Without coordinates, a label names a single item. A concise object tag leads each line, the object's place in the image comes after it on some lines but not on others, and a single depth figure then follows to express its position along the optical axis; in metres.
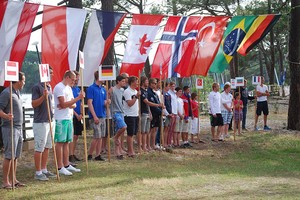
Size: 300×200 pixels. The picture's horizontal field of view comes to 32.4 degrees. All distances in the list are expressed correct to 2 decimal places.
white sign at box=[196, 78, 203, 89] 14.92
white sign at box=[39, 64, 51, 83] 8.00
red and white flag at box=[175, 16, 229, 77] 13.59
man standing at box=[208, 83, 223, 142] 15.06
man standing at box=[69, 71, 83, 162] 10.48
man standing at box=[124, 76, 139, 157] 11.14
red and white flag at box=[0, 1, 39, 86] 9.62
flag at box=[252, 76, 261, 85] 18.32
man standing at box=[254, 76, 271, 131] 17.92
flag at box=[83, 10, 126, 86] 11.28
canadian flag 12.19
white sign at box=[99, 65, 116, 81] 9.98
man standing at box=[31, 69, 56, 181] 8.29
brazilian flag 13.85
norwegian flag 13.09
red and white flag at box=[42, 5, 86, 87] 10.31
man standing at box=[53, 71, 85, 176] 8.76
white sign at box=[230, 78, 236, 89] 17.11
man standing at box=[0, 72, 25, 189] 7.62
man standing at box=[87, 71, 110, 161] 10.16
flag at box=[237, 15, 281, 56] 13.72
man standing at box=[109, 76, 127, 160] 10.80
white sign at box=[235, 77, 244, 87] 16.59
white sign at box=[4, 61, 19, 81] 7.39
